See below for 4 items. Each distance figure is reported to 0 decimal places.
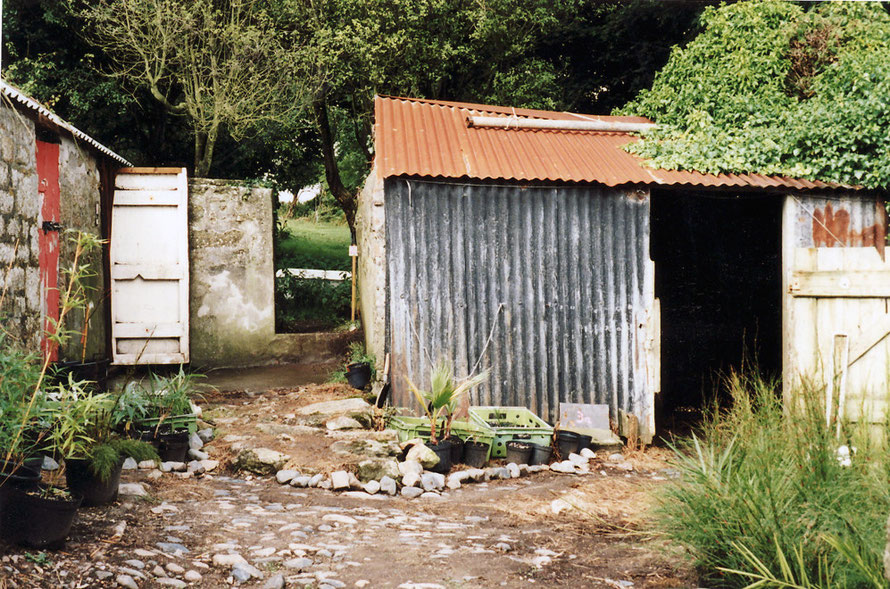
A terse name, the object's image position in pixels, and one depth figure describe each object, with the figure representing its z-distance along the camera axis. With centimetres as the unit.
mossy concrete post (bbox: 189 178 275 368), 1042
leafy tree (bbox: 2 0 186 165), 1283
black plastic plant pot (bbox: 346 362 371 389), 962
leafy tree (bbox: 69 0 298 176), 1231
